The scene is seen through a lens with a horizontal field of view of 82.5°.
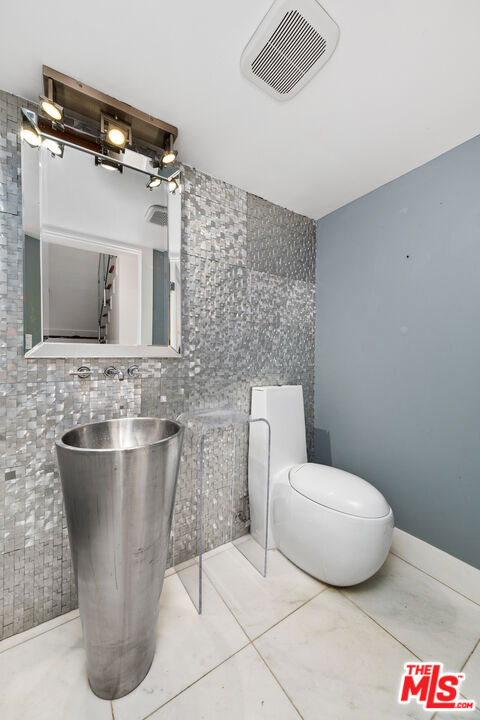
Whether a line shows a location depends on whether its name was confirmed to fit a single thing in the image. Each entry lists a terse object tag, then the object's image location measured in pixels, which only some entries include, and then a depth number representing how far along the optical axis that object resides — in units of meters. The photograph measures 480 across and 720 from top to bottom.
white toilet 1.25
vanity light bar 1.12
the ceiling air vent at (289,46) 0.86
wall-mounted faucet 1.30
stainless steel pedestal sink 0.85
